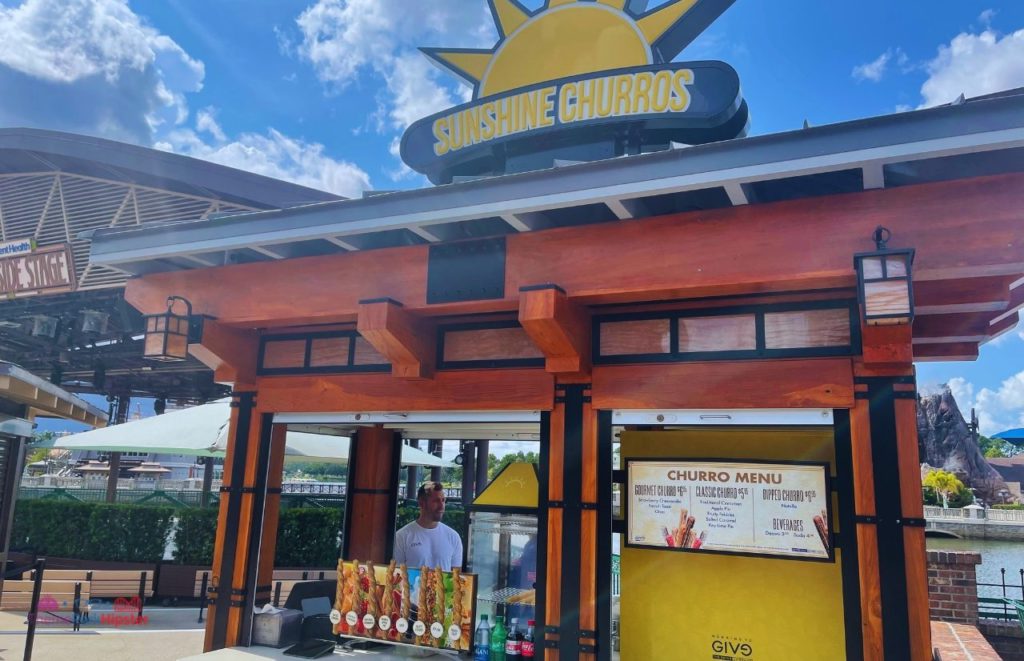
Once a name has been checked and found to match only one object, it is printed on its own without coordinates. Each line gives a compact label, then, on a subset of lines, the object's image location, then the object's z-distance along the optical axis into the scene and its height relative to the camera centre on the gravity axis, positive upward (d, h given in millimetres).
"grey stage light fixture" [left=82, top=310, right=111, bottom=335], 13336 +2966
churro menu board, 4004 -55
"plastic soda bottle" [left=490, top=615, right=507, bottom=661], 4602 -1006
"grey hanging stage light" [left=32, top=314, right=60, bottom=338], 14102 +3011
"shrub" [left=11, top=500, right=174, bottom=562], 12820 -1094
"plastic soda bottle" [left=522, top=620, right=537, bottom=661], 4516 -1039
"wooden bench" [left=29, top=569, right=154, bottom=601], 9600 -1528
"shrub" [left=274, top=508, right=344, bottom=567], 13391 -1045
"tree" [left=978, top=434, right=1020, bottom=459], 98512 +9132
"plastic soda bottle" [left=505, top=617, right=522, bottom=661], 4555 -1035
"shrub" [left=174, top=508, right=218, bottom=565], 12688 -1028
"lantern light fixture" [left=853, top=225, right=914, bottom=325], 3201 +1019
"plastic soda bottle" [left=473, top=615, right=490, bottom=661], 4637 -1033
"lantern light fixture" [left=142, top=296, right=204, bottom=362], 5113 +1091
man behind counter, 6484 -477
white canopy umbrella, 9820 +622
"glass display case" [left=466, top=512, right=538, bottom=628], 5160 -554
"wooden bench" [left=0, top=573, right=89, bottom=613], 9008 -1561
